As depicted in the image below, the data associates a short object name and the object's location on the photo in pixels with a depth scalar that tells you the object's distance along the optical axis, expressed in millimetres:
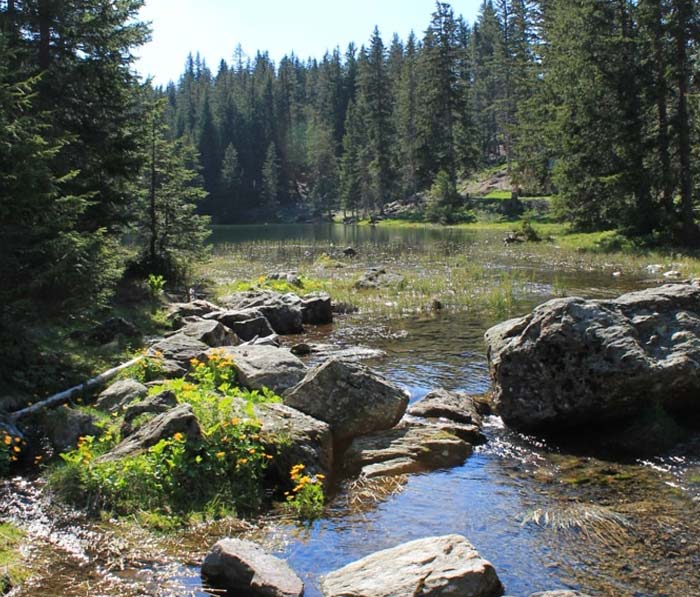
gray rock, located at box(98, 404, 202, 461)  8117
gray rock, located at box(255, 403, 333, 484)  8477
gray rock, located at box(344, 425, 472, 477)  9078
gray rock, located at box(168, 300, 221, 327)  18578
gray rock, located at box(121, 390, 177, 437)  9047
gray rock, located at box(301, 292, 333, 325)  20484
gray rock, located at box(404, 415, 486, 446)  10109
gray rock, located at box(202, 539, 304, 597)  5836
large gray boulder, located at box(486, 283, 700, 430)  9984
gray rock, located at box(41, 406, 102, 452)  9180
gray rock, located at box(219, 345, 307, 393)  11148
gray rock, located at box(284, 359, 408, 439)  10000
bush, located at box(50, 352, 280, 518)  7578
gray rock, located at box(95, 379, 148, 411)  10312
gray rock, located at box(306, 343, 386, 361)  15508
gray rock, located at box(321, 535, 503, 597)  5547
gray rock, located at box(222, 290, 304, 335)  19344
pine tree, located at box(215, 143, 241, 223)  117312
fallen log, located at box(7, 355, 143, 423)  9883
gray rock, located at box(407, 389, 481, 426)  10695
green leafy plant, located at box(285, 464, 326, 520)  7656
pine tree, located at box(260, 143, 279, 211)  117506
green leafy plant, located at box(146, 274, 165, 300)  20594
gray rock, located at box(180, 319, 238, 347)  14598
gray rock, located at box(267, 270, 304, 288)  25841
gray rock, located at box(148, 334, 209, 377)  12039
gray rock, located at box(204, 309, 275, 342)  17656
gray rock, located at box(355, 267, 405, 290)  25620
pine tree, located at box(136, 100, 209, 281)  24500
